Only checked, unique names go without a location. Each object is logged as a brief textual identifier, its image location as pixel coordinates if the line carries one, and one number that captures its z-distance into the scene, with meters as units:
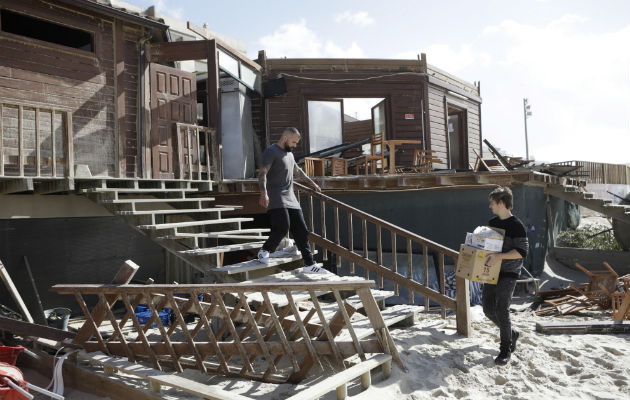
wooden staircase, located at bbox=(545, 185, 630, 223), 10.28
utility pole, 32.72
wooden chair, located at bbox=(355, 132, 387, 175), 9.59
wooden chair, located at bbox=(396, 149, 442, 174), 10.42
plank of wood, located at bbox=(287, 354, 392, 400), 3.18
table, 9.52
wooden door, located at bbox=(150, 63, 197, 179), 8.84
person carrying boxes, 3.93
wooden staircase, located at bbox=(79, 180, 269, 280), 5.60
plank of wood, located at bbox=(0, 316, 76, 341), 4.87
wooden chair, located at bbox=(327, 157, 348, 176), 9.91
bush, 11.34
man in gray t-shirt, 5.16
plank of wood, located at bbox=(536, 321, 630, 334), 5.20
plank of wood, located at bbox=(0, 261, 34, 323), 6.25
